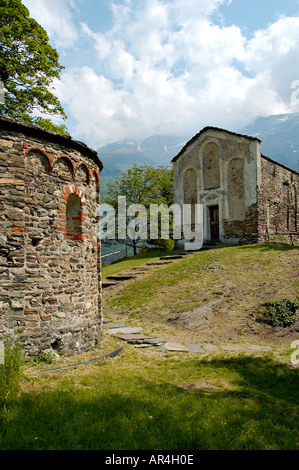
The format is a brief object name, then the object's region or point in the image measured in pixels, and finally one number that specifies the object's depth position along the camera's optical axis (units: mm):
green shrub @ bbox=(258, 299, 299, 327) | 8406
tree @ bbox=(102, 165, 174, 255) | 27297
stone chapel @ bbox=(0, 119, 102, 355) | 5402
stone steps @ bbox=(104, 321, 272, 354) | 7020
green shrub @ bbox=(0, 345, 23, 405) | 3875
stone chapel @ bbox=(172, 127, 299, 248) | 18062
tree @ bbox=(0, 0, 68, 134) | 12094
